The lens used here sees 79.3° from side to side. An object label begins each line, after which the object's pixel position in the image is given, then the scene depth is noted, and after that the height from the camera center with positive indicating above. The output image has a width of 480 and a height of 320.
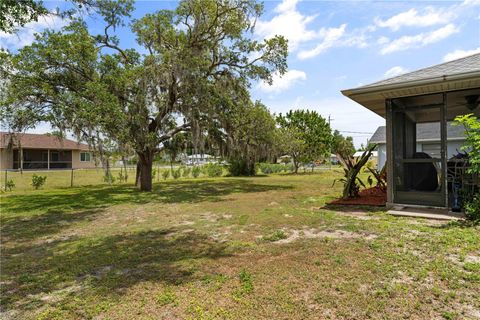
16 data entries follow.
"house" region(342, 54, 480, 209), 5.23 +0.83
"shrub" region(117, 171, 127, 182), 16.48 -0.82
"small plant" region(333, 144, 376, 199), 7.60 -0.20
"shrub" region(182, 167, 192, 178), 19.64 -0.53
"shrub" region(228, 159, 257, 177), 22.84 -0.42
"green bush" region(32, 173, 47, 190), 13.16 -0.76
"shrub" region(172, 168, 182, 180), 18.44 -0.62
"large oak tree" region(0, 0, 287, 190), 9.08 +3.30
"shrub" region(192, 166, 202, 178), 19.91 -0.54
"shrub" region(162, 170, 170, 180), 18.20 -0.64
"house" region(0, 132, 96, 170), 25.38 +0.93
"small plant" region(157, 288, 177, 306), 2.50 -1.18
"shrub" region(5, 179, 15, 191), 12.33 -0.83
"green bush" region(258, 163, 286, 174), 25.77 -0.40
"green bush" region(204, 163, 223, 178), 21.66 -0.43
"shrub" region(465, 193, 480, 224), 4.64 -0.78
